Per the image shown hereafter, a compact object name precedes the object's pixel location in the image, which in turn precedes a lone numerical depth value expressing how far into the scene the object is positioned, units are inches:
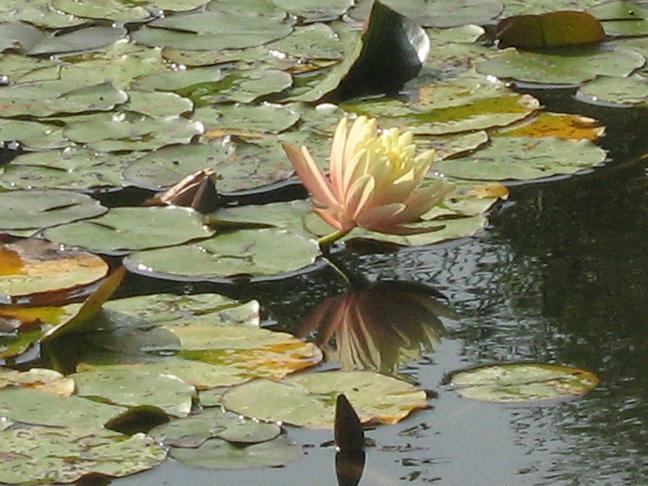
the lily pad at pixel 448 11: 260.8
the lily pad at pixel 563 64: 235.8
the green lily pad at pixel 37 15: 260.2
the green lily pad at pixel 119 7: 263.3
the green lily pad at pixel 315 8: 263.3
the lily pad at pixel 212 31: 249.8
